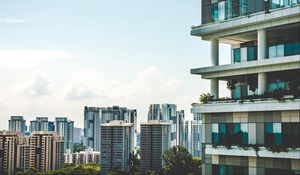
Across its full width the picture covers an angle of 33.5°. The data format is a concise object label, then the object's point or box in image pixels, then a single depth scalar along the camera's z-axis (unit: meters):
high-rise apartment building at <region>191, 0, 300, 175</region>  33.94
